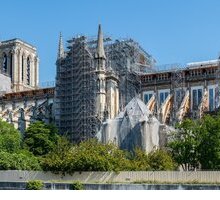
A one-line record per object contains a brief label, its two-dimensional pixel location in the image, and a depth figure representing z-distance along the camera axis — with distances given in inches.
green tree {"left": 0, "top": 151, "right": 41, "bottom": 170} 2004.2
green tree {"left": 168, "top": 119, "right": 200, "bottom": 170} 1987.0
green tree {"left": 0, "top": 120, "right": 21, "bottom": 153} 2416.3
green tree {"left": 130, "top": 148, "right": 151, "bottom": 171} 1859.5
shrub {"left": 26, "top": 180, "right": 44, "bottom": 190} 1595.7
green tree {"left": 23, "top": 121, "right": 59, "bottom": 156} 2677.2
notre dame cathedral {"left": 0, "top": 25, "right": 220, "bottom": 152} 2652.6
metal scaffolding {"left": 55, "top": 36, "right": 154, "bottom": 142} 2861.7
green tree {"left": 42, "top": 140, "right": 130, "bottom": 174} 1845.5
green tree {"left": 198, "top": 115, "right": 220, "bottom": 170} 1929.1
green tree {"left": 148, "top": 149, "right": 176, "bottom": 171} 1905.8
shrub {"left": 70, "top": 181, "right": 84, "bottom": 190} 1564.1
